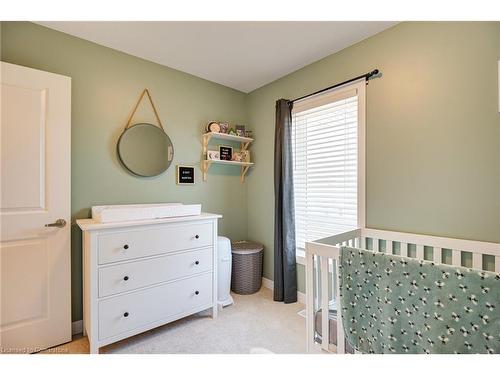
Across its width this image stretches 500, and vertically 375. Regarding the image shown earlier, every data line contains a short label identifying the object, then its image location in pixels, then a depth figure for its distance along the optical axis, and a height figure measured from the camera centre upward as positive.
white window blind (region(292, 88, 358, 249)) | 2.06 +0.22
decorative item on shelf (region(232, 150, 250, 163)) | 2.83 +0.38
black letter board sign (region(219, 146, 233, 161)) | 2.70 +0.40
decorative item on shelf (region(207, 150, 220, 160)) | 2.59 +0.35
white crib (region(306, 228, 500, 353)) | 1.25 -0.44
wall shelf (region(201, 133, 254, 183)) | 2.58 +0.47
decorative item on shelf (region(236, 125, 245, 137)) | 2.79 +0.67
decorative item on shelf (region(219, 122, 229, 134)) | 2.65 +0.67
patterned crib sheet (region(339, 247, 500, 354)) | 0.84 -0.47
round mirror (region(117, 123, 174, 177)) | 2.12 +0.35
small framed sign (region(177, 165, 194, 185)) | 2.44 +0.13
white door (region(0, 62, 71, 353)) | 1.55 -0.14
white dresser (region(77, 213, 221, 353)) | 1.56 -0.64
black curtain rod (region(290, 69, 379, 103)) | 1.85 +0.88
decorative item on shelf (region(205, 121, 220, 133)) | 2.58 +0.65
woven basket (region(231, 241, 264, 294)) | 2.57 -0.90
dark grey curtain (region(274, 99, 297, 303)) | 2.38 -0.32
